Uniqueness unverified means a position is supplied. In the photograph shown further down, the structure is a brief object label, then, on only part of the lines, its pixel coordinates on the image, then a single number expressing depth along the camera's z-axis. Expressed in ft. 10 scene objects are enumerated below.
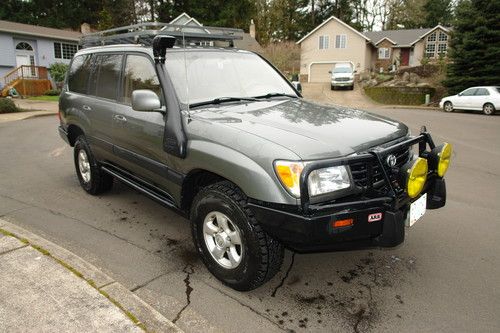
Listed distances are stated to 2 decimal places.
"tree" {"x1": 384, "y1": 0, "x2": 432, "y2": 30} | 193.26
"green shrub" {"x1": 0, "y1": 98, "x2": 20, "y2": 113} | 56.03
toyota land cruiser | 9.17
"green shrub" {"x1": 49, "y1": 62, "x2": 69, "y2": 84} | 95.30
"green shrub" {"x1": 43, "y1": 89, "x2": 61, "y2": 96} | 90.22
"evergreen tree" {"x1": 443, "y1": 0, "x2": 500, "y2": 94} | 75.56
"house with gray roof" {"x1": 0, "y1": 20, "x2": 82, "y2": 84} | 92.77
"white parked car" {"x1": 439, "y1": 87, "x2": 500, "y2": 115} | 65.19
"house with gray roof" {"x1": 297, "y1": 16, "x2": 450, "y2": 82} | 147.95
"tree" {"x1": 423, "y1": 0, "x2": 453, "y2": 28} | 205.77
